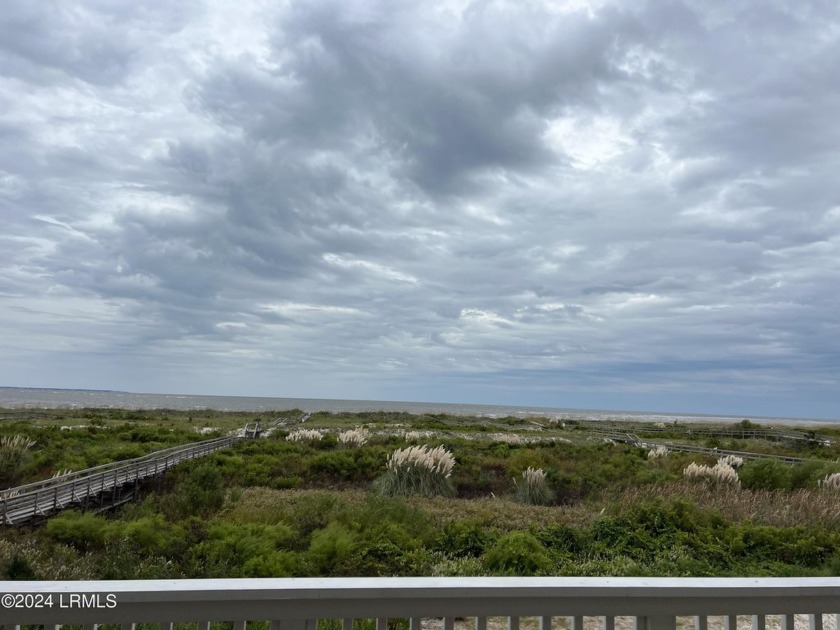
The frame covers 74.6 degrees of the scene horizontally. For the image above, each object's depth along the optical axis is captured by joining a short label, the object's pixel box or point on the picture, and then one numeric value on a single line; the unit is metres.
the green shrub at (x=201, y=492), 10.67
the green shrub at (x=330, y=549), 7.04
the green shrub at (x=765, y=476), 14.49
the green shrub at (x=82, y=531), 8.66
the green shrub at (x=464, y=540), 7.86
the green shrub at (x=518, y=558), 6.84
